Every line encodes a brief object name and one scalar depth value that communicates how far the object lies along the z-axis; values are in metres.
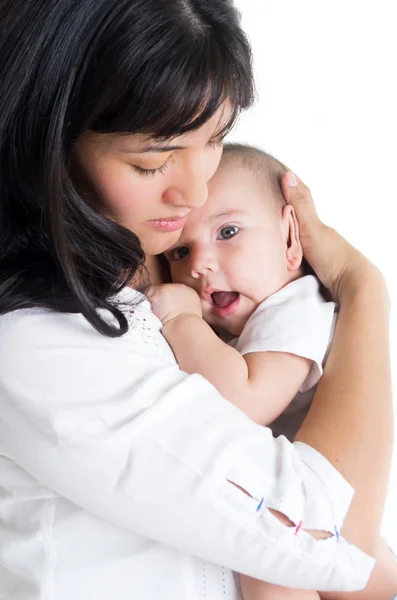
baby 1.28
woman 1.00
